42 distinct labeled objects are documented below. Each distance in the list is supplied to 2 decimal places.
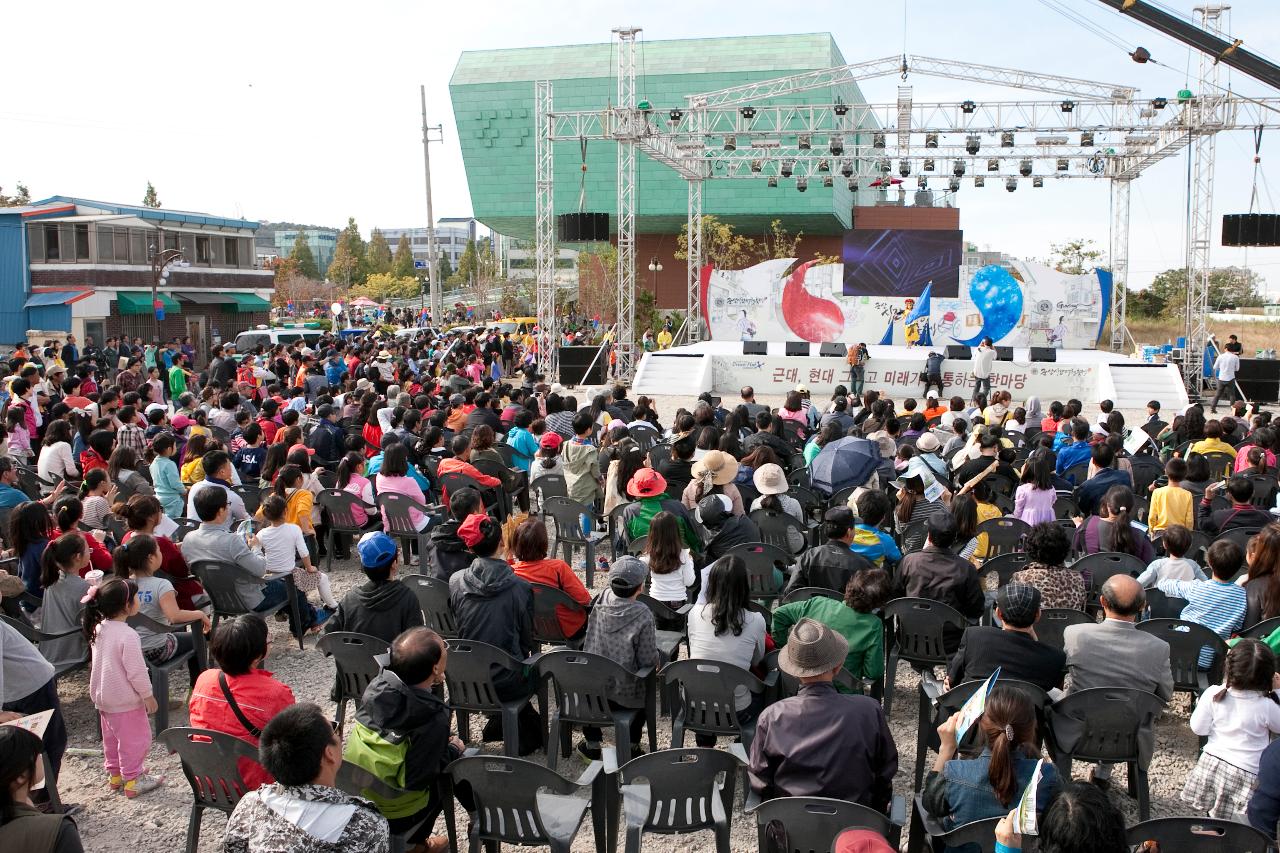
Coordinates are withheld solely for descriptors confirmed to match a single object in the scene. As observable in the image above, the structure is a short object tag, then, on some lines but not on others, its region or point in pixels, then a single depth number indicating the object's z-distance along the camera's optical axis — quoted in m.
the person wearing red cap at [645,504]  6.93
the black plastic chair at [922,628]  5.40
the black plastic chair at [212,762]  3.84
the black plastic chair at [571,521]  8.26
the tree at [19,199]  52.15
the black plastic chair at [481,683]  4.85
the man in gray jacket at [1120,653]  4.69
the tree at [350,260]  75.31
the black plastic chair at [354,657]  4.88
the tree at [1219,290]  46.38
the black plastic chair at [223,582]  6.31
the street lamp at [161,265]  34.69
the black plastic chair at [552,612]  5.59
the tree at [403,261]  83.56
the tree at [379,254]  81.12
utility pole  38.28
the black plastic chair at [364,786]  3.81
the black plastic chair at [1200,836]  3.05
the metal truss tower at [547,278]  23.92
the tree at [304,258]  80.57
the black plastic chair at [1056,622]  5.24
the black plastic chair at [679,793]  3.74
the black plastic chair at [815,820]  3.28
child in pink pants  4.80
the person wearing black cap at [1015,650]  4.54
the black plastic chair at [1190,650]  5.05
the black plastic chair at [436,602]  5.89
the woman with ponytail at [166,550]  6.12
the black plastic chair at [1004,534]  7.23
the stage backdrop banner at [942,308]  27.34
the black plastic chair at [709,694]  4.57
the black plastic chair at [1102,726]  4.36
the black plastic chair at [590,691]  4.74
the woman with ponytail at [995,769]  3.37
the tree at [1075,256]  48.53
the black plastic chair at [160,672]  5.45
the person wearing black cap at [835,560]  5.77
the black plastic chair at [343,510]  8.33
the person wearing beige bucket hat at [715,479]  7.25
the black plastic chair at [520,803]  3.60
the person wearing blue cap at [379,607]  5.12
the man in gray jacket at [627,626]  4.94
